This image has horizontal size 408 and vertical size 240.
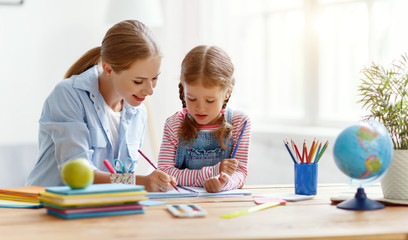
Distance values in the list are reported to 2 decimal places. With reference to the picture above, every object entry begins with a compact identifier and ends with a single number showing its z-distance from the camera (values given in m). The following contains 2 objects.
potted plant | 1.64
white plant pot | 1.63
